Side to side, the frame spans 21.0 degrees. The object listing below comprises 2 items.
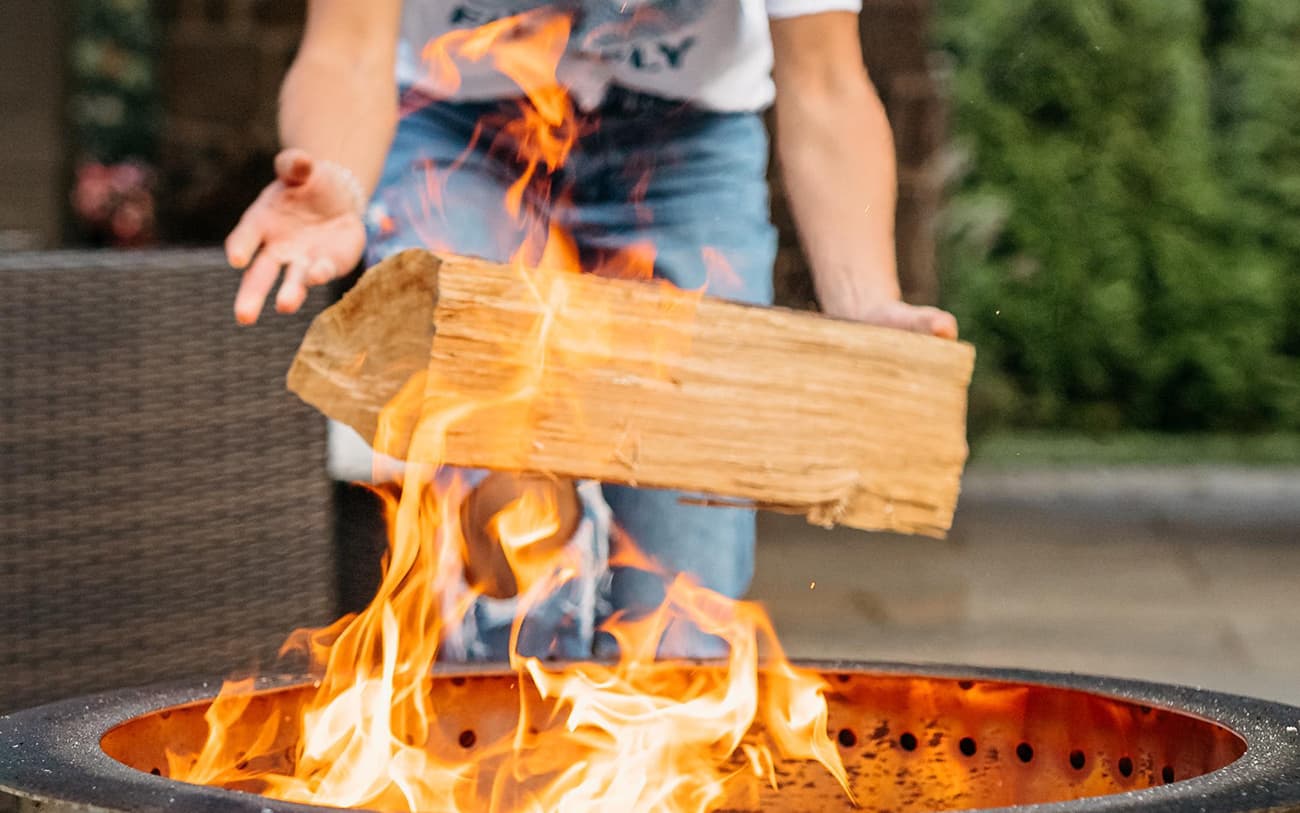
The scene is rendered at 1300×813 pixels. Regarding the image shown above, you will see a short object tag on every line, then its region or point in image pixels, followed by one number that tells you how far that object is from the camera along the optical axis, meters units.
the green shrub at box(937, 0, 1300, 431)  8.52
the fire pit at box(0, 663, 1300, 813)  2.21
